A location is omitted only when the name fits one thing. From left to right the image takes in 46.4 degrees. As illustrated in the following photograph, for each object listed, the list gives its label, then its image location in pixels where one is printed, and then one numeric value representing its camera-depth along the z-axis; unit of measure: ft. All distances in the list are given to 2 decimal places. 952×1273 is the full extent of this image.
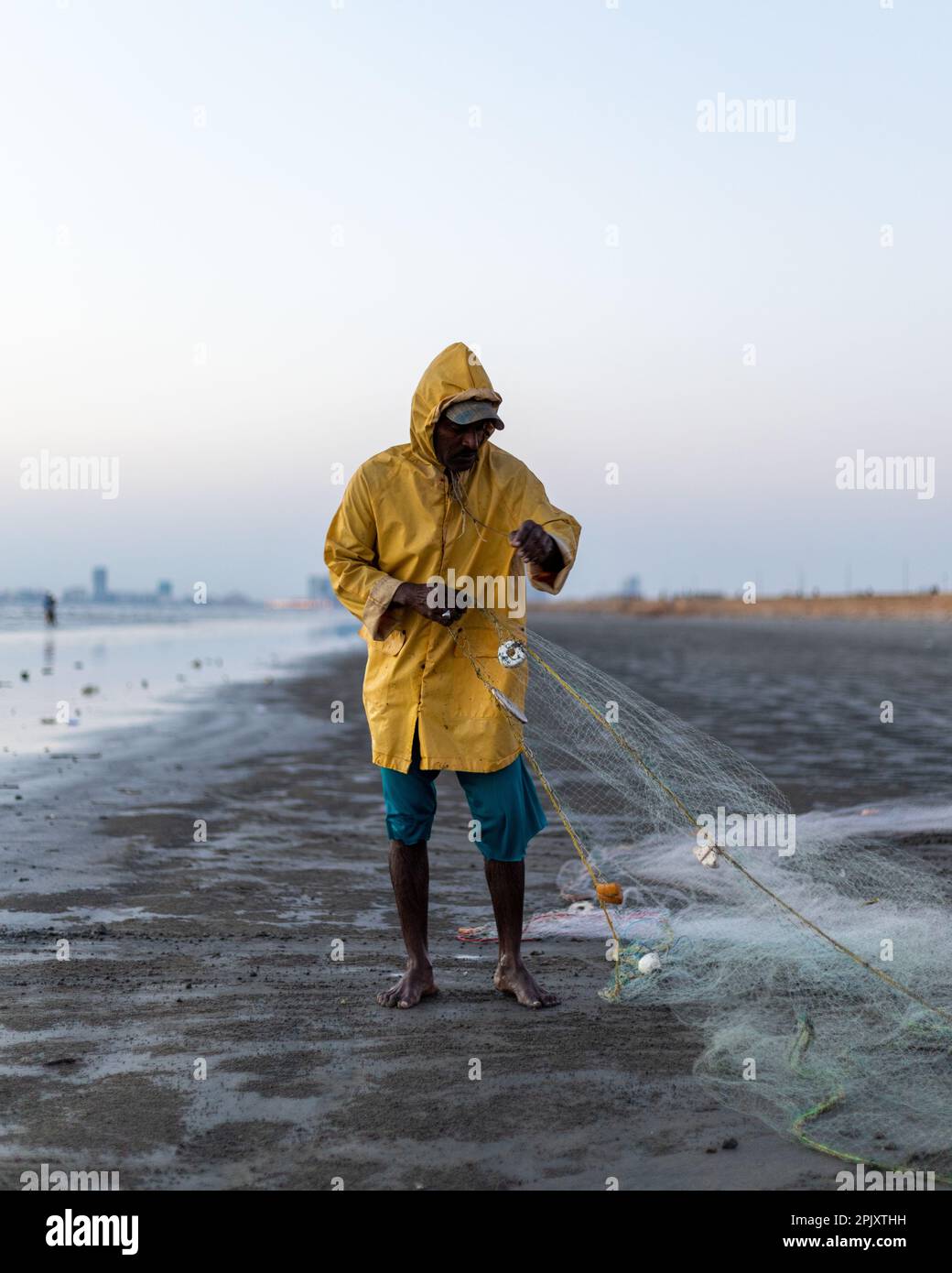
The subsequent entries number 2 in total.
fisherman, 12.42
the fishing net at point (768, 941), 9.74
